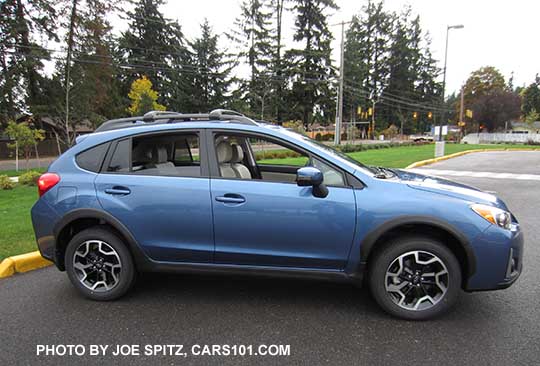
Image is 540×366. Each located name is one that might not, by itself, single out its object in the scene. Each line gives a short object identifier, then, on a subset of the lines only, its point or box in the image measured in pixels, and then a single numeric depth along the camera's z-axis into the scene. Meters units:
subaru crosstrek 2.80
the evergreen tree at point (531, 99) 67.12
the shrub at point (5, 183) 9.53
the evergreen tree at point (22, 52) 22.27
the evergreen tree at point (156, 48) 44.56
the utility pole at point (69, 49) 19.98
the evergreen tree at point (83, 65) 20.31
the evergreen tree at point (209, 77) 42.94
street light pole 18.66
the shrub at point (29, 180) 10.20
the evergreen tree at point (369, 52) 64.38
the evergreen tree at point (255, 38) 47.09
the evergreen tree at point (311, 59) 47.53
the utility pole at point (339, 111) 26.11
